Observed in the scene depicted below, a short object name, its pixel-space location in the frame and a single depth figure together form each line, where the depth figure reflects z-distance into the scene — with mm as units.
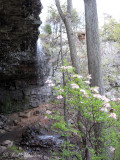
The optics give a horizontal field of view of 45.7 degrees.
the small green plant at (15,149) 4610
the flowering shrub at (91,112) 2389
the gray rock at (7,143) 4916
